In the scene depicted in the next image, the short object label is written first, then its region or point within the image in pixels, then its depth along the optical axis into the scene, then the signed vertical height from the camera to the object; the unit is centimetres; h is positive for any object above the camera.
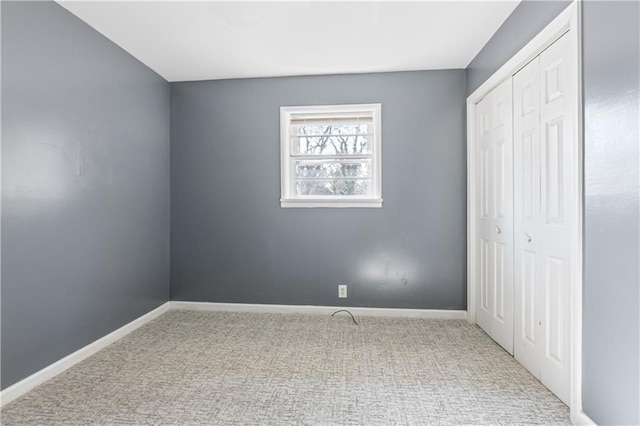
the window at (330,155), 320 +59
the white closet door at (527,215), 198 -1
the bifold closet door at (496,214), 233 -1
